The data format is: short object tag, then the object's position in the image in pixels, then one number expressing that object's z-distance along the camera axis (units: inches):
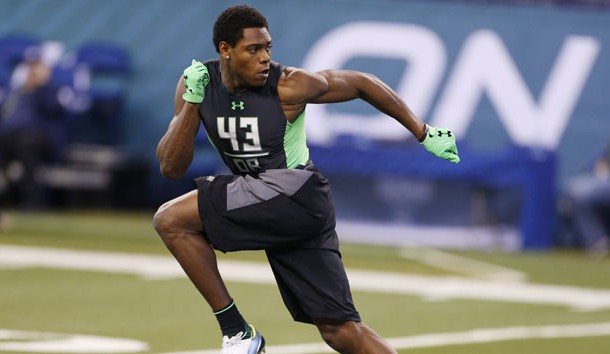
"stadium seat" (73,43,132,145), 1676.9
